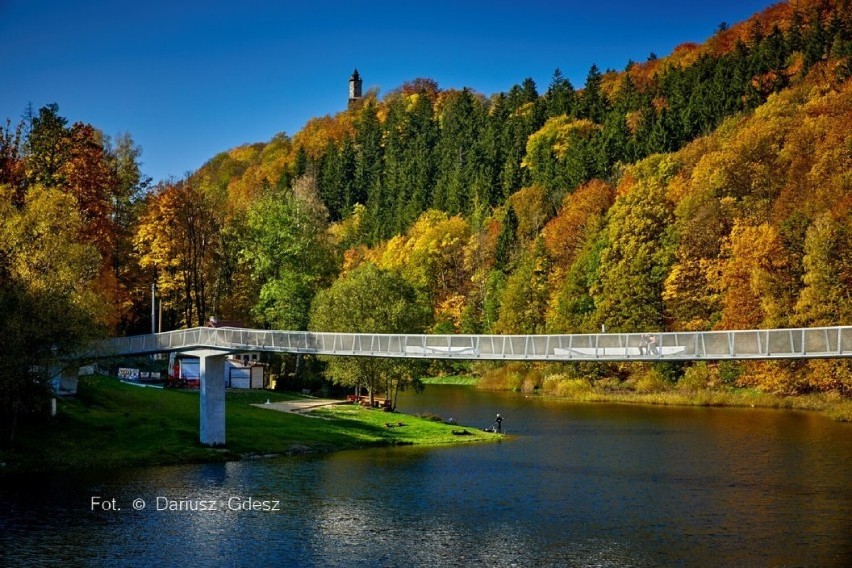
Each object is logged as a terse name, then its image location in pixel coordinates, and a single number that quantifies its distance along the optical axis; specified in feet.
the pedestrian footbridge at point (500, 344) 152.66
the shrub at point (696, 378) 330.34
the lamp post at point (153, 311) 301.59
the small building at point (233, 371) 304.09
